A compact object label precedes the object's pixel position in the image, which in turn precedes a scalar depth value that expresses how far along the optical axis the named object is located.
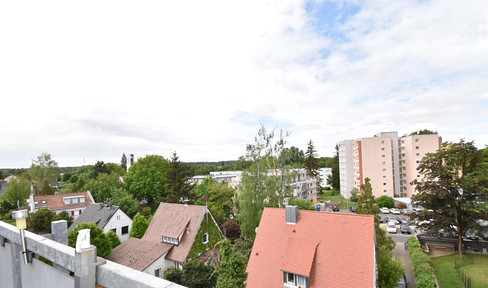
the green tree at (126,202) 31.26
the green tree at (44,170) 50.75
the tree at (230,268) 8.19
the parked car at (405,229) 30.14
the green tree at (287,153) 25.90
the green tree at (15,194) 39.53
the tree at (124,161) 101.12
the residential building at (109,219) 24.54
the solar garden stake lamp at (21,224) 2.93
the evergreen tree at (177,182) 34.38
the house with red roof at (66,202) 35.53
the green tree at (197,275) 14.36
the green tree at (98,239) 16.97
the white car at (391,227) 30.33
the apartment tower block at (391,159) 48.29
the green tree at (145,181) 39.22
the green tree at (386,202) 43.44
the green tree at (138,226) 22.78
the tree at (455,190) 20.84
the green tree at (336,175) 67.94
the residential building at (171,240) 17.44
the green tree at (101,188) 40.81
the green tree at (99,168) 61.31
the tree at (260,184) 21.66
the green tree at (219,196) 33.28
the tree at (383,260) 12.66
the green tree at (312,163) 62.38
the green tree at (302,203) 21.66
